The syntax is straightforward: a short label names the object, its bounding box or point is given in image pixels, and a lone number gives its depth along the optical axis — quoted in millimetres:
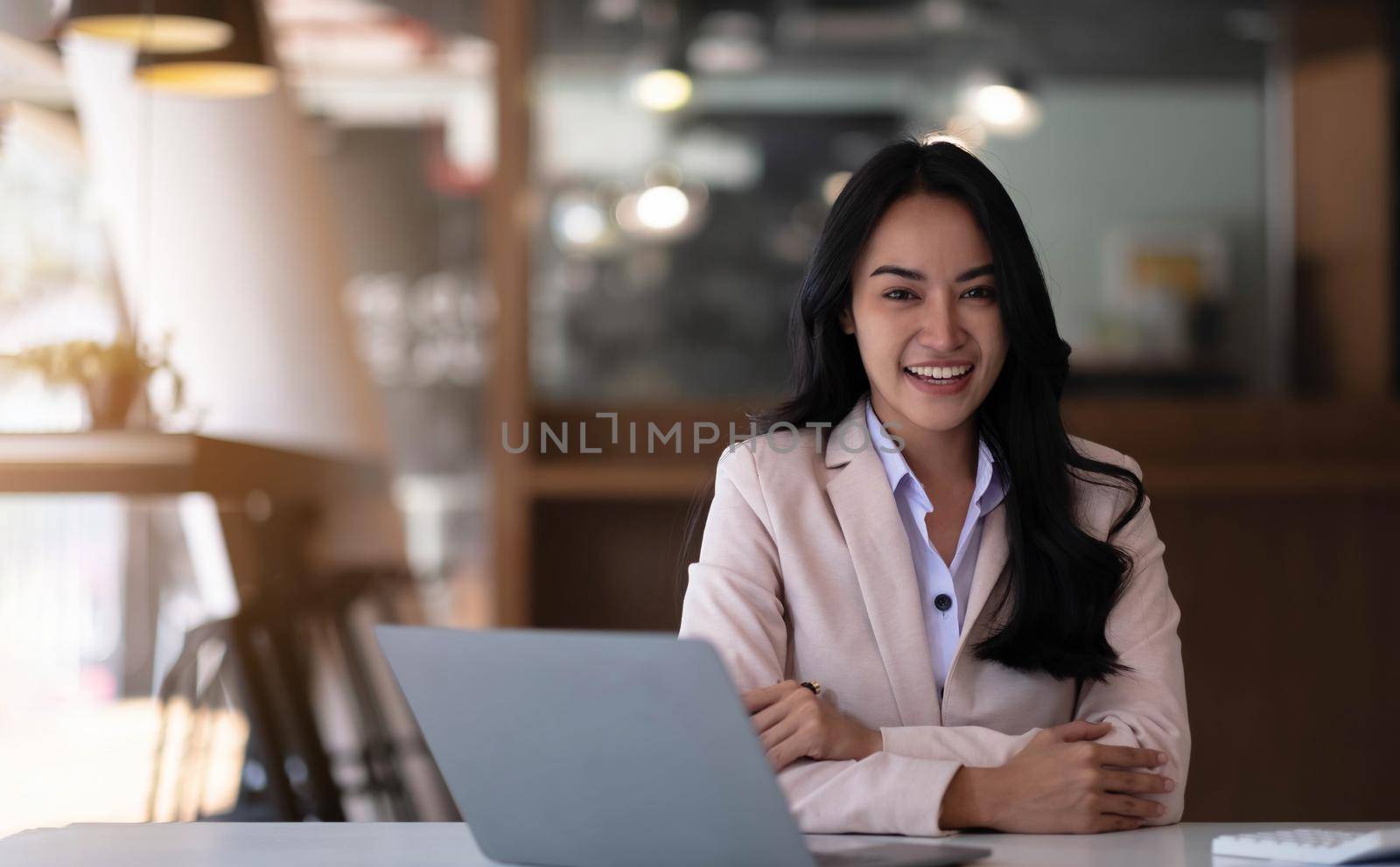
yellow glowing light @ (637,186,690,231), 6383
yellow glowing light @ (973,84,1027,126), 5918
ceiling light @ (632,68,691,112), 5648
